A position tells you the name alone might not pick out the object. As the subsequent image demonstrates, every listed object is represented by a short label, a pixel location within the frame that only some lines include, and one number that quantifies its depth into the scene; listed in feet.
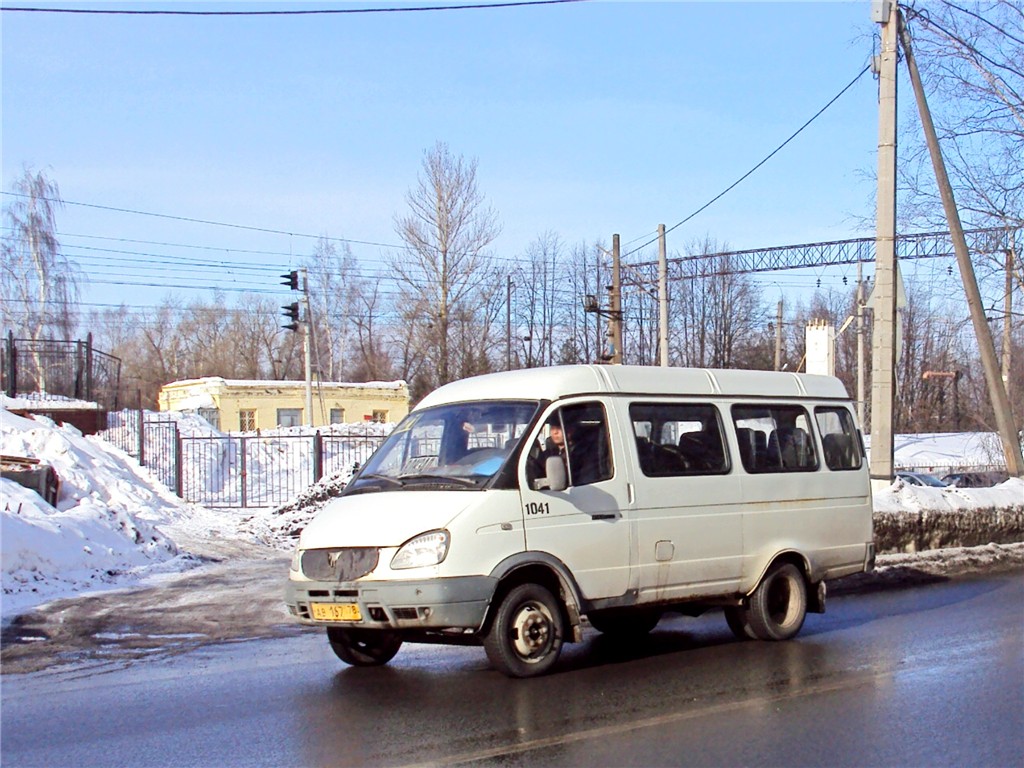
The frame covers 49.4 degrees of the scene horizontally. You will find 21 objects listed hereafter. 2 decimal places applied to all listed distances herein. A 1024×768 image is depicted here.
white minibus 25.61
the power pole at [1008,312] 80.85
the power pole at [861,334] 134.76
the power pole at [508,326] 179.32
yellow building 153.89
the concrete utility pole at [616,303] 109.19
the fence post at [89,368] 91.35
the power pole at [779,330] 146.94
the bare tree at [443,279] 157.17
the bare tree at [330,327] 223.10
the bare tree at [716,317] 200.03
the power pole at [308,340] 133.49
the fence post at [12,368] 88.17
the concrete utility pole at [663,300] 102.66
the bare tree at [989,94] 65.90
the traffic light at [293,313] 121.80
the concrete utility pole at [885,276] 54.65
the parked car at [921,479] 112.37
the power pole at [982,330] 64.95
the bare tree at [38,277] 168.04
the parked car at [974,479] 98.20
